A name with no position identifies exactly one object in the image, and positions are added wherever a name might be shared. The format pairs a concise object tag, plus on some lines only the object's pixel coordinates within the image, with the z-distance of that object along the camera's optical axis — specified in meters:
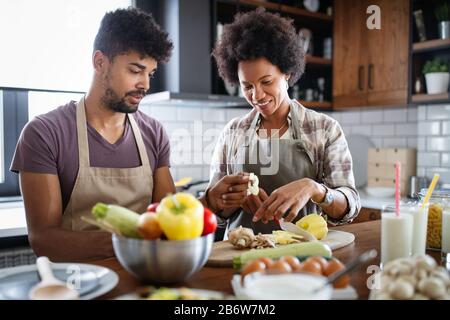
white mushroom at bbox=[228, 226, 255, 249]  1.47
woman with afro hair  2.01
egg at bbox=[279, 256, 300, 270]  1.02
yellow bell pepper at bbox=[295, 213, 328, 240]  1.59
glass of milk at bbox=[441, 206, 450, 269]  1.40
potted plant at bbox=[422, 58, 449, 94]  3.34
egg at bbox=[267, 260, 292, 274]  0.94
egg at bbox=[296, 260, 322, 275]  1.01
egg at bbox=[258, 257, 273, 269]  1.04
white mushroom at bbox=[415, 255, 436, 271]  0.97
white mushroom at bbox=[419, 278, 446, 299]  0.93
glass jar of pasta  1.48
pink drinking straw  1.19
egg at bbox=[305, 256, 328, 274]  1.05
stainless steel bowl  1.02
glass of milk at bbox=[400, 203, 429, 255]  1.30
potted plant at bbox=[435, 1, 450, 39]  3.33
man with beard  1.70
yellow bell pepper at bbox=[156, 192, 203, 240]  1.00
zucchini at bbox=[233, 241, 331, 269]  1.27
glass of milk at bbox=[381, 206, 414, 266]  1.23
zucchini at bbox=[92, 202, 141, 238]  1.02
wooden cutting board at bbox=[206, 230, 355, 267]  1.33
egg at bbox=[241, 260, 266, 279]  1.03
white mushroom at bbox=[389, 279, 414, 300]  0.93
